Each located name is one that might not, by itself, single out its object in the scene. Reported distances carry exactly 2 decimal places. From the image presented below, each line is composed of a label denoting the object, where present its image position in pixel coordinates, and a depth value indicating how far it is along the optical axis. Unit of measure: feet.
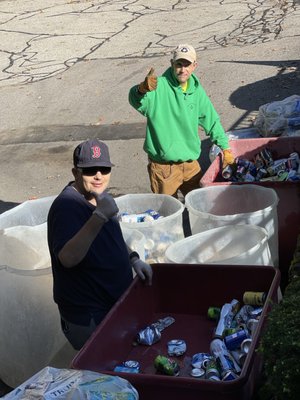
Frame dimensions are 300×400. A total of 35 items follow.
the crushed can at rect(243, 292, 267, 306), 10.59
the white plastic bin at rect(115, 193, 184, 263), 15.03
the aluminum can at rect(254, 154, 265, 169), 19.62
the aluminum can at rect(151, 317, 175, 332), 11.28
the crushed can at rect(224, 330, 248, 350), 10.02
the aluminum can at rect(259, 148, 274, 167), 19.67
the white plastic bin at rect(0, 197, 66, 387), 14.47
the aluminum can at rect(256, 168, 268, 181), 19.09
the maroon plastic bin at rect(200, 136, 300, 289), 17.07
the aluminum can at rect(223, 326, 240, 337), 10.23
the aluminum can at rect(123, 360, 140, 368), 10.09
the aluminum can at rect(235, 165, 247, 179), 19.08
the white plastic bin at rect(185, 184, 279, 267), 15.26
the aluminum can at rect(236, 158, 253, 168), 19.33
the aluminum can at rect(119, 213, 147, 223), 15.80
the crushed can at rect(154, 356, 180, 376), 9.84
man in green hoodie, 17.35
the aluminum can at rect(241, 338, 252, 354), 9.75
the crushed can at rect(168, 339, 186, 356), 10.50
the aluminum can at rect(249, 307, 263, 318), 10.33
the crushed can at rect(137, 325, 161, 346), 10.85
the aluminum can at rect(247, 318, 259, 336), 10.18
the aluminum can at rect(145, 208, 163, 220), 16.12
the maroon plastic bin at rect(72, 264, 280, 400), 8.92
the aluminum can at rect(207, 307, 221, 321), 11.09
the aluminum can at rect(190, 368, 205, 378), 9.61
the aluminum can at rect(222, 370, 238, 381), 9.07
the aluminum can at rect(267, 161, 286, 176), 18.76
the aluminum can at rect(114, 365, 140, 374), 9.64
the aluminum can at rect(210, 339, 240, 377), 9.48
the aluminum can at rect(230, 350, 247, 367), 9.60
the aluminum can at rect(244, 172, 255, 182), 18.71
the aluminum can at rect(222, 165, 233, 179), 18.85
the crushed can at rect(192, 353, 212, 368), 9.92
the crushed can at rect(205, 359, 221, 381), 9.29
